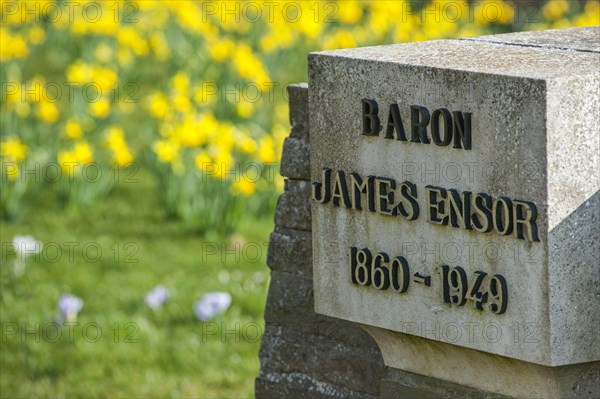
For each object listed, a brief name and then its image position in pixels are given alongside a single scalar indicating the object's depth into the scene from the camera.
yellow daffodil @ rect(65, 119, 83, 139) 10.70
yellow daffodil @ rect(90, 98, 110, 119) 11.13
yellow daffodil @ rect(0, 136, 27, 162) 10.36
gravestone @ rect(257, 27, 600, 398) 4.35
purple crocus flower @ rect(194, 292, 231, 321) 8.67
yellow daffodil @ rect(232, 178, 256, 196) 9.92
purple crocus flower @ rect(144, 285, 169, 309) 8.77
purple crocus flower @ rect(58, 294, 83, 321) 8.60
